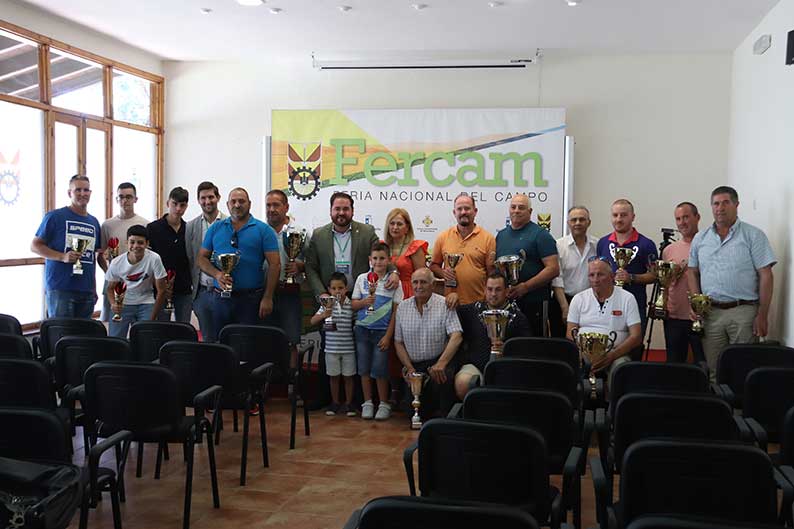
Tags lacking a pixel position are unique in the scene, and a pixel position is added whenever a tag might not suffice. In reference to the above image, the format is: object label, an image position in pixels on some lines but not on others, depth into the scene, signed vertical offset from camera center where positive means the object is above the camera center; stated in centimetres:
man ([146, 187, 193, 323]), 644 -23
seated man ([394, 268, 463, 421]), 564 -83
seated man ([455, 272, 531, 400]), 539 -77
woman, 612 -19
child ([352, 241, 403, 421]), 593 -81
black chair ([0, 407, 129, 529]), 272 -79
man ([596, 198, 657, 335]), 598 -16
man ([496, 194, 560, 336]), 589 -22
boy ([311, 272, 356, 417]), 605 -98
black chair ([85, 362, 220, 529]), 360 -89
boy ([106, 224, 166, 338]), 597 -48
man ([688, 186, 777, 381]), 560 -35
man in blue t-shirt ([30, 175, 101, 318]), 617 -29
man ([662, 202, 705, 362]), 602 -65
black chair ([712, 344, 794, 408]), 437 -77
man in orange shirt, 597 -23
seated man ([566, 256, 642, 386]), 525 -59
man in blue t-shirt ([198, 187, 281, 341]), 599 -31
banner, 870 +73
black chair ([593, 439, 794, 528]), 234 -79
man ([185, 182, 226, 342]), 615 -23
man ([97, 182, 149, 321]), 659 -4
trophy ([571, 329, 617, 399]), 506 -78
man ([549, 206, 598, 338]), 620 -28
